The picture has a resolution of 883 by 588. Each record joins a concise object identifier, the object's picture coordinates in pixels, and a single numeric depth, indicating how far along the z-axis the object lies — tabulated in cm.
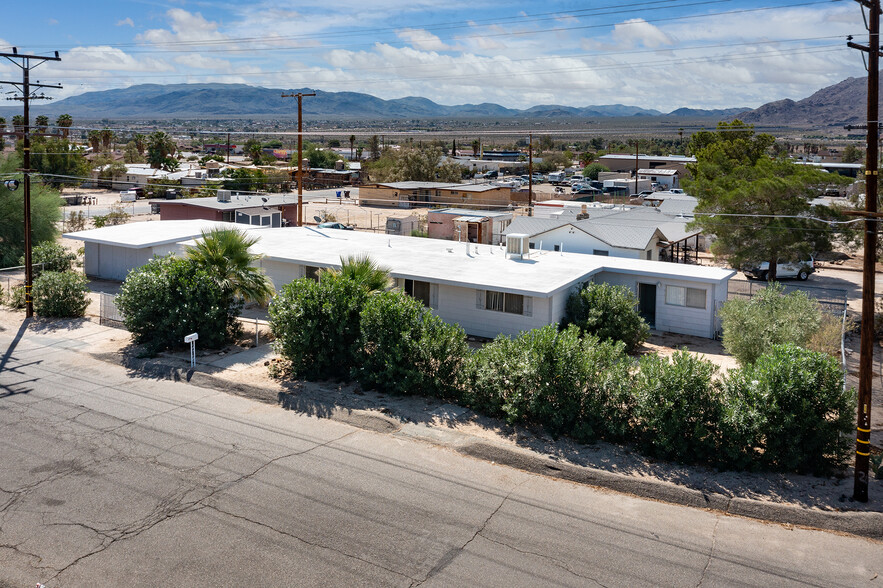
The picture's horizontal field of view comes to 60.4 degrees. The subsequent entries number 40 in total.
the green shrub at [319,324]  1880
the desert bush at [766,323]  1908
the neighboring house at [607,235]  3316
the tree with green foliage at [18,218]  3581
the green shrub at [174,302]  2108
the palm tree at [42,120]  9806
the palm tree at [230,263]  2183
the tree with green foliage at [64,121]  9337
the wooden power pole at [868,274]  1259
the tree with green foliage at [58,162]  8131
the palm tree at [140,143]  12962
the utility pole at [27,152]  2586
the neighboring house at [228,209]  4581
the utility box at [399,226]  4917
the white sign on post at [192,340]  1950
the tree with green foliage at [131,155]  12005
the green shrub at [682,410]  1408
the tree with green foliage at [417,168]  8756
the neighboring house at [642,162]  9929
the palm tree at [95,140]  12127
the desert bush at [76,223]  5007
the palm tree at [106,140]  11594
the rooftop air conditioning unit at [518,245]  2711
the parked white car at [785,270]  3625
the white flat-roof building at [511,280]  2322
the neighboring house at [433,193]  6688
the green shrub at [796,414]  1348
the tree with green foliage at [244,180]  7678
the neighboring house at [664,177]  8619
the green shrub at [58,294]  2603
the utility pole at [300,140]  3552
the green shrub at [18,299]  2762
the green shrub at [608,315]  2245
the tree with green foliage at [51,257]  3083
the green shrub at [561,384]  1524
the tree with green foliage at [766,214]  3244
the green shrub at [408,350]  1772
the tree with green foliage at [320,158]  11388
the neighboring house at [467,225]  4391
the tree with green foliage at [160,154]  9712
